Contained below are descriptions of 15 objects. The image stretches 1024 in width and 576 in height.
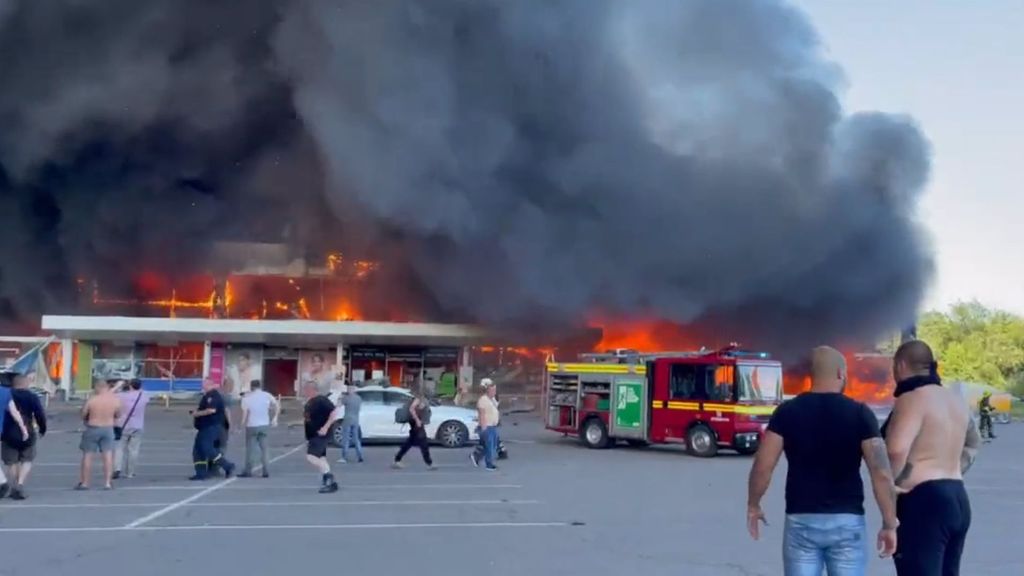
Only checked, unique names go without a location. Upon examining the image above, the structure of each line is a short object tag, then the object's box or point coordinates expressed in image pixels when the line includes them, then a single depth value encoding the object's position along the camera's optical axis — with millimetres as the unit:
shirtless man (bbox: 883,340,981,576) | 4422
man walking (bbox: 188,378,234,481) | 12984
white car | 18891
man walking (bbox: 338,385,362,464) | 15859
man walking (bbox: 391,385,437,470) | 14594
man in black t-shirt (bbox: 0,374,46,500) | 10742
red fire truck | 17703
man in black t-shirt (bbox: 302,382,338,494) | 11508
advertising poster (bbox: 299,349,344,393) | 34688
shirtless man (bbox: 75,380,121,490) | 11680
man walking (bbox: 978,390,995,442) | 23828
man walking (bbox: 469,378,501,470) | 14883
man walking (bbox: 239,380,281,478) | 13266
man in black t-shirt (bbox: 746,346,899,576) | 4391
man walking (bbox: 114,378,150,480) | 13070
